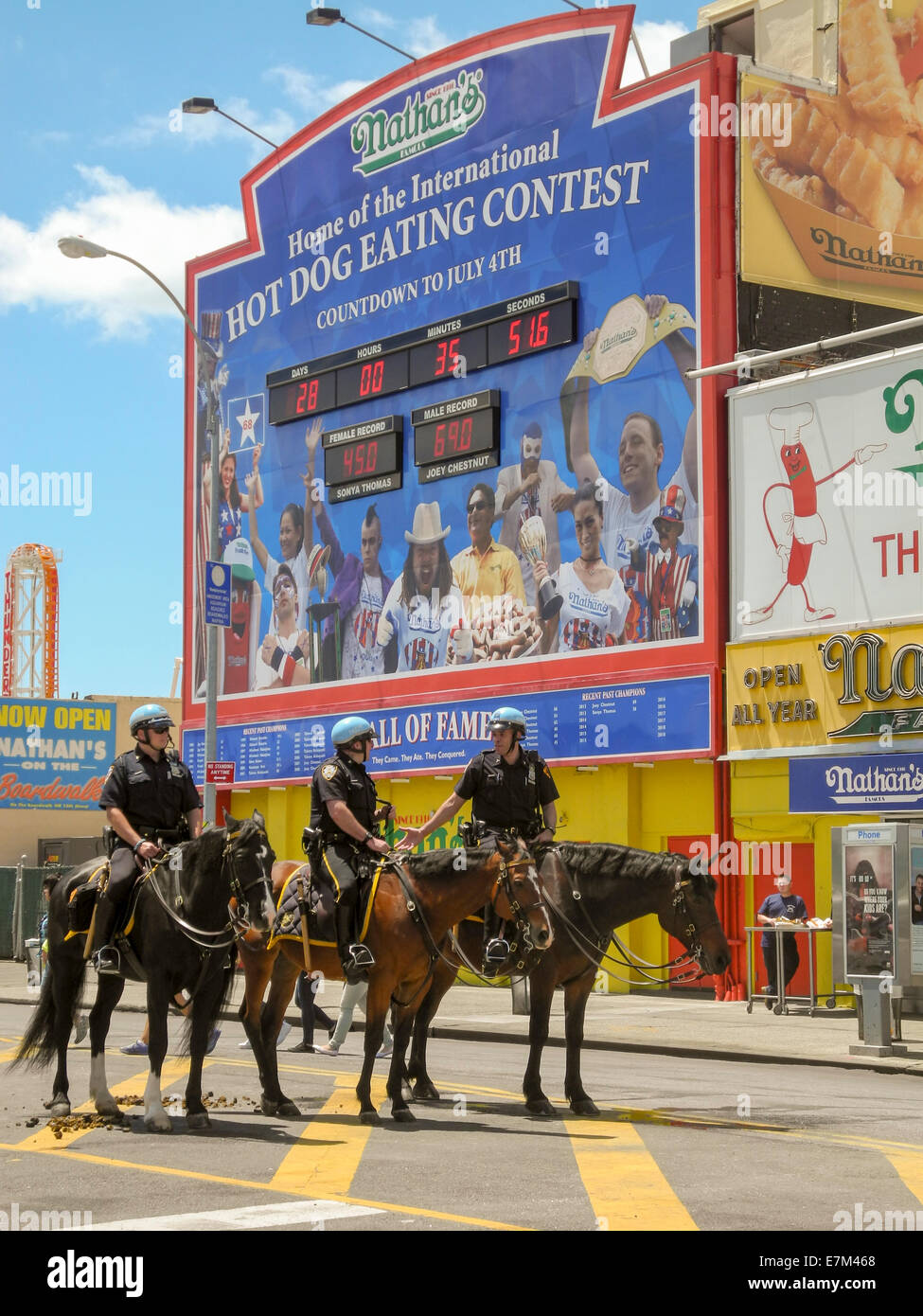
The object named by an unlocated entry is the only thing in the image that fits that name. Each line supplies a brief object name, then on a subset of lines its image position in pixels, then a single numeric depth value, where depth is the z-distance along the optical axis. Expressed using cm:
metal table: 2303
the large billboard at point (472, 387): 2770
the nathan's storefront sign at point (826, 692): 2386
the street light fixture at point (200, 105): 3241
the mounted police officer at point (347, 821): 1198
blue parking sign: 2716
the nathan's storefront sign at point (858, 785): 2283
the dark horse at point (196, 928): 1111
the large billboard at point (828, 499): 2433
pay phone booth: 1970
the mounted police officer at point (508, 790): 1324
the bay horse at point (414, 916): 1183
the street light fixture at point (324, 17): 3312
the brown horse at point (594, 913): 1238
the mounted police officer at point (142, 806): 1171
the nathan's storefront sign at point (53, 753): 6019
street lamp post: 2702
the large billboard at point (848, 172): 2758
